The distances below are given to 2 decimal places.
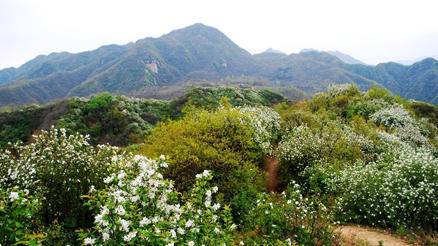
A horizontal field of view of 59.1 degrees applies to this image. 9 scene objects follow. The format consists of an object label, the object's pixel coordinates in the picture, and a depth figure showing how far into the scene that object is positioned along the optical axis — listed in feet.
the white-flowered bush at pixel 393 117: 82.79
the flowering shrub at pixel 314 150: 54.54
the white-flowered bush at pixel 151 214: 15.29
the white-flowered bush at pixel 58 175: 27.40
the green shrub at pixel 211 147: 41.29
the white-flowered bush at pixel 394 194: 35.83
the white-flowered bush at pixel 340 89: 106.63
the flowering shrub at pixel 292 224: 27.58
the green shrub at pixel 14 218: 14.65
